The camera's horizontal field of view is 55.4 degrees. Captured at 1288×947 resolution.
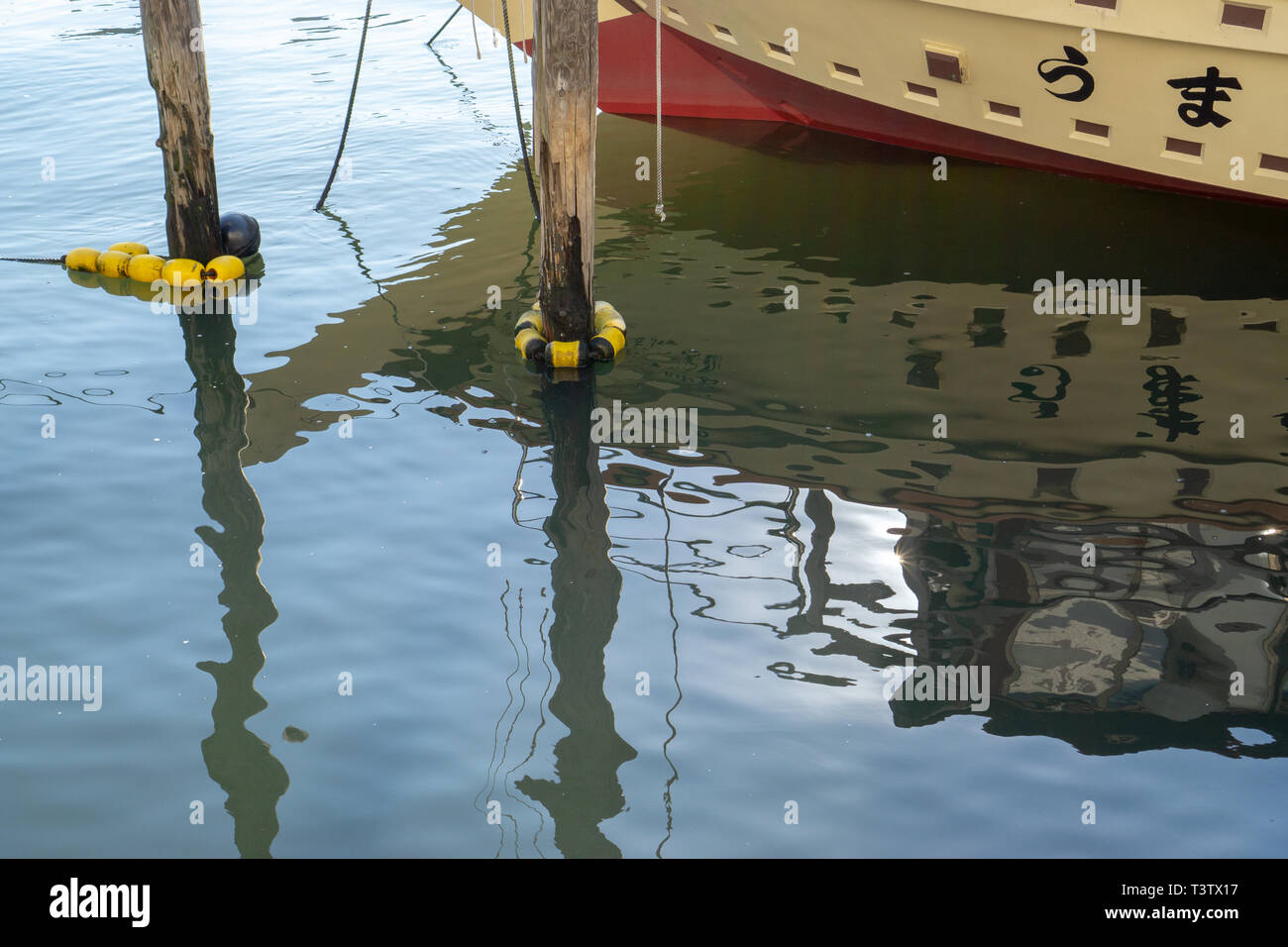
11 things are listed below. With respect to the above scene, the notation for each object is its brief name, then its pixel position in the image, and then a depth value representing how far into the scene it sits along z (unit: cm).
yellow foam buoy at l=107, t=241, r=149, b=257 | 935
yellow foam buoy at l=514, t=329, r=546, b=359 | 788
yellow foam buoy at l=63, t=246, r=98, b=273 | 930
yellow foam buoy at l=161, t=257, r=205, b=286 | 897
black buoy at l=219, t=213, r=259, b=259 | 927
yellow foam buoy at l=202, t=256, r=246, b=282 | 895
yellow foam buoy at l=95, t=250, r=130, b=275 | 920
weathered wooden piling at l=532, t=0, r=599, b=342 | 718
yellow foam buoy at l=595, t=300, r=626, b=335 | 805
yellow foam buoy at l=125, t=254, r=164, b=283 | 908
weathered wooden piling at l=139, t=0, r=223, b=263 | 862
